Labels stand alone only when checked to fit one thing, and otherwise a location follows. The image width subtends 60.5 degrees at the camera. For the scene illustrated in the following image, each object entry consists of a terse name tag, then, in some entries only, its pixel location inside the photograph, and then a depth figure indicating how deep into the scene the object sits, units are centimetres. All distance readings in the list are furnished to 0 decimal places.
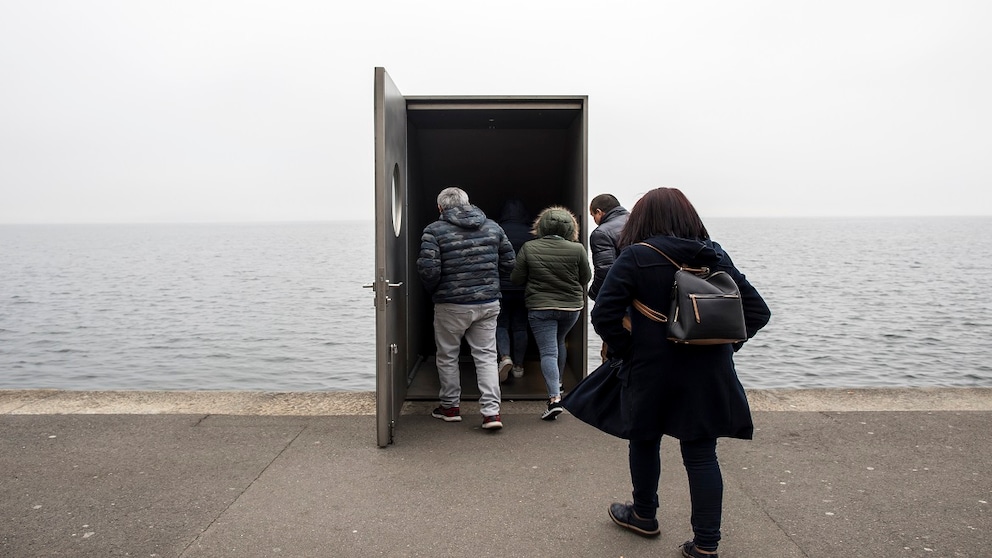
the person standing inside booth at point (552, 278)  613
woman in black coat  357
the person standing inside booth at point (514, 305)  717
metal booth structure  529
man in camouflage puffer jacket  577
